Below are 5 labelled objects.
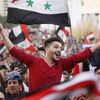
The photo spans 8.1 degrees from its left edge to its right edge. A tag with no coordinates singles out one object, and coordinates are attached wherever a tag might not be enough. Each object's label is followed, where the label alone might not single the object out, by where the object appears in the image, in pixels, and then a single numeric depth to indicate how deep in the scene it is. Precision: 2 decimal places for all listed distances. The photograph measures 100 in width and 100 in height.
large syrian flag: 9.82
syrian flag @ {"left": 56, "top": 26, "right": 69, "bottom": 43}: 13.67
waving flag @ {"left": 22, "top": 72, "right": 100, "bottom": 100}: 4.18
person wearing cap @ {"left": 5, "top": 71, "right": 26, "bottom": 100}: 7.38
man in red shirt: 7.35
